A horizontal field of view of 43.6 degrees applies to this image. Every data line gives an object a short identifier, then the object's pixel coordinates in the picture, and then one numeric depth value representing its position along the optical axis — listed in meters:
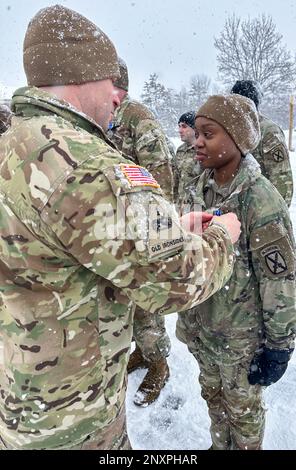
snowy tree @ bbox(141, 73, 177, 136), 43.84
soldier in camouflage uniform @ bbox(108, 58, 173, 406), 3.00
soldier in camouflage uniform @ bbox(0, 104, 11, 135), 3.04
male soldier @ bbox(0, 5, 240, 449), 1.01
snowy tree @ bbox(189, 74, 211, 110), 51.33
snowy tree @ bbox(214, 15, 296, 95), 31.05
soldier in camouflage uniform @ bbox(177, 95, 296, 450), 1.74
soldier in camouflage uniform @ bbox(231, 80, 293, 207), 3.43
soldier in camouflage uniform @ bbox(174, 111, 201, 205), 4.51
